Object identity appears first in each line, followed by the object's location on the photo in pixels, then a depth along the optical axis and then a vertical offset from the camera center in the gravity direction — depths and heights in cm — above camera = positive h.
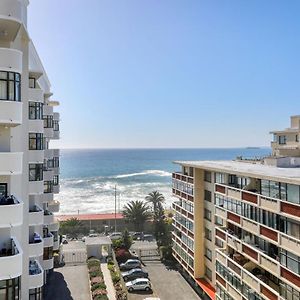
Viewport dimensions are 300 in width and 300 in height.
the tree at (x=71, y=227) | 4995 -1232
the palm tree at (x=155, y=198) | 5325 -810
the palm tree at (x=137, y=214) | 5082 -1042
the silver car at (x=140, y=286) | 3068 -1356
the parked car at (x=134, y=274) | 3318 -1351
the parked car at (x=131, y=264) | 3602 -1346
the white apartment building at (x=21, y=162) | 1204 -44
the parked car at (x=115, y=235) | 4520 -1295
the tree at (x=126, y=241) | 4079 -1197
